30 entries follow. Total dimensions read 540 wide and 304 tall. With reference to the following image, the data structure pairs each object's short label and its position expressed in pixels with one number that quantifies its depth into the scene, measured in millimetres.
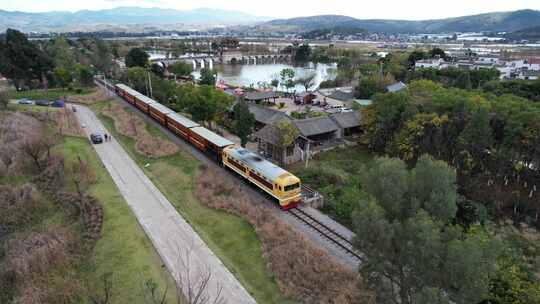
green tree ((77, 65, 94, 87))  59062
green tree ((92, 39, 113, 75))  73875
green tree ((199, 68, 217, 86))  62188
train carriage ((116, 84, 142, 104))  48338
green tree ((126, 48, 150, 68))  74000
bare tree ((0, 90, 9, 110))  39781
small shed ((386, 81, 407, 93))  54519
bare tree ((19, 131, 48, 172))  26562
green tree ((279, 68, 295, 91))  62031
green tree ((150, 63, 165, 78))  73094
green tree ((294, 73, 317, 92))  65562
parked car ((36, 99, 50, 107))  46156
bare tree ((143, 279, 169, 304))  13664
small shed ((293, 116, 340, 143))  34344
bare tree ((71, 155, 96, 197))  23666
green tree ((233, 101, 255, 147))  30000
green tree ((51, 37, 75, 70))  65675
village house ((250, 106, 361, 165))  30719
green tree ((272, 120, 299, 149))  28719
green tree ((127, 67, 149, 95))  55269
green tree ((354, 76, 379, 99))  53322
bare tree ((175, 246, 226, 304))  13750
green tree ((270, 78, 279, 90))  64700
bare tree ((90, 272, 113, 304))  13636
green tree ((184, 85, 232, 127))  35719
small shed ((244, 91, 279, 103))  52394
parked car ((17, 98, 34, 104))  46250
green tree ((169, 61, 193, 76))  76312
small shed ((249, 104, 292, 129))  37641
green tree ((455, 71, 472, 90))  52625
